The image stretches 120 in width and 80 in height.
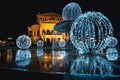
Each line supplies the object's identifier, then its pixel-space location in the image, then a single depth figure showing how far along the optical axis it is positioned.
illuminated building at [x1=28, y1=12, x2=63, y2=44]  65.90
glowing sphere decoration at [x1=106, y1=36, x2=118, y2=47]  29.89
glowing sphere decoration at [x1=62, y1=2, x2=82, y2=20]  22.58
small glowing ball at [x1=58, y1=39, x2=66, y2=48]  37.47
